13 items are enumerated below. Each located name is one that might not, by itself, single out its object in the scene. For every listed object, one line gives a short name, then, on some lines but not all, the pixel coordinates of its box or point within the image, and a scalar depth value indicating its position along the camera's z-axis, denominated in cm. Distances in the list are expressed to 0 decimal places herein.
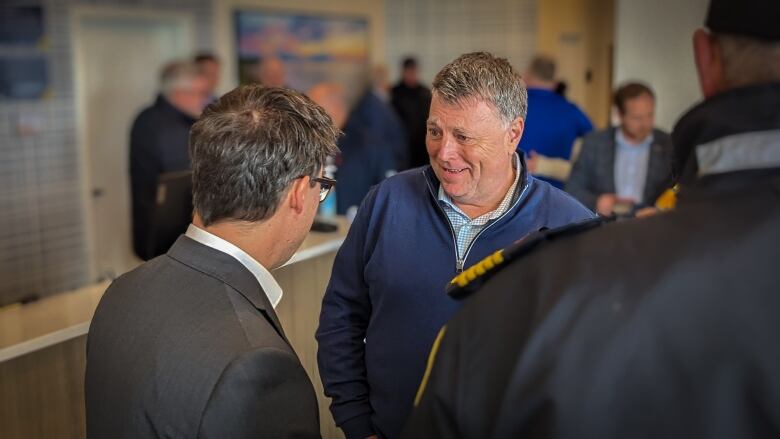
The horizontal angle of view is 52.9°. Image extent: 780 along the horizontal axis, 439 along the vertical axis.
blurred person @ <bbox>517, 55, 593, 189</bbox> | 382
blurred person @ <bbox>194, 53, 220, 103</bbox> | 522
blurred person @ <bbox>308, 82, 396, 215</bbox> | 469
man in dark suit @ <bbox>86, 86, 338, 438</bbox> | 108
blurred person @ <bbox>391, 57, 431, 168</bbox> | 730
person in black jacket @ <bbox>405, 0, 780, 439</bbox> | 69
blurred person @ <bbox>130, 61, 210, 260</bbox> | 416
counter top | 207
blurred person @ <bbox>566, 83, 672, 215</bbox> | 365
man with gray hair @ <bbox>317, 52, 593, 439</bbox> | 163
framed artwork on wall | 635
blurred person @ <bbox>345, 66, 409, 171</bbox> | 602
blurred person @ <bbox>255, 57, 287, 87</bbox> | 560
